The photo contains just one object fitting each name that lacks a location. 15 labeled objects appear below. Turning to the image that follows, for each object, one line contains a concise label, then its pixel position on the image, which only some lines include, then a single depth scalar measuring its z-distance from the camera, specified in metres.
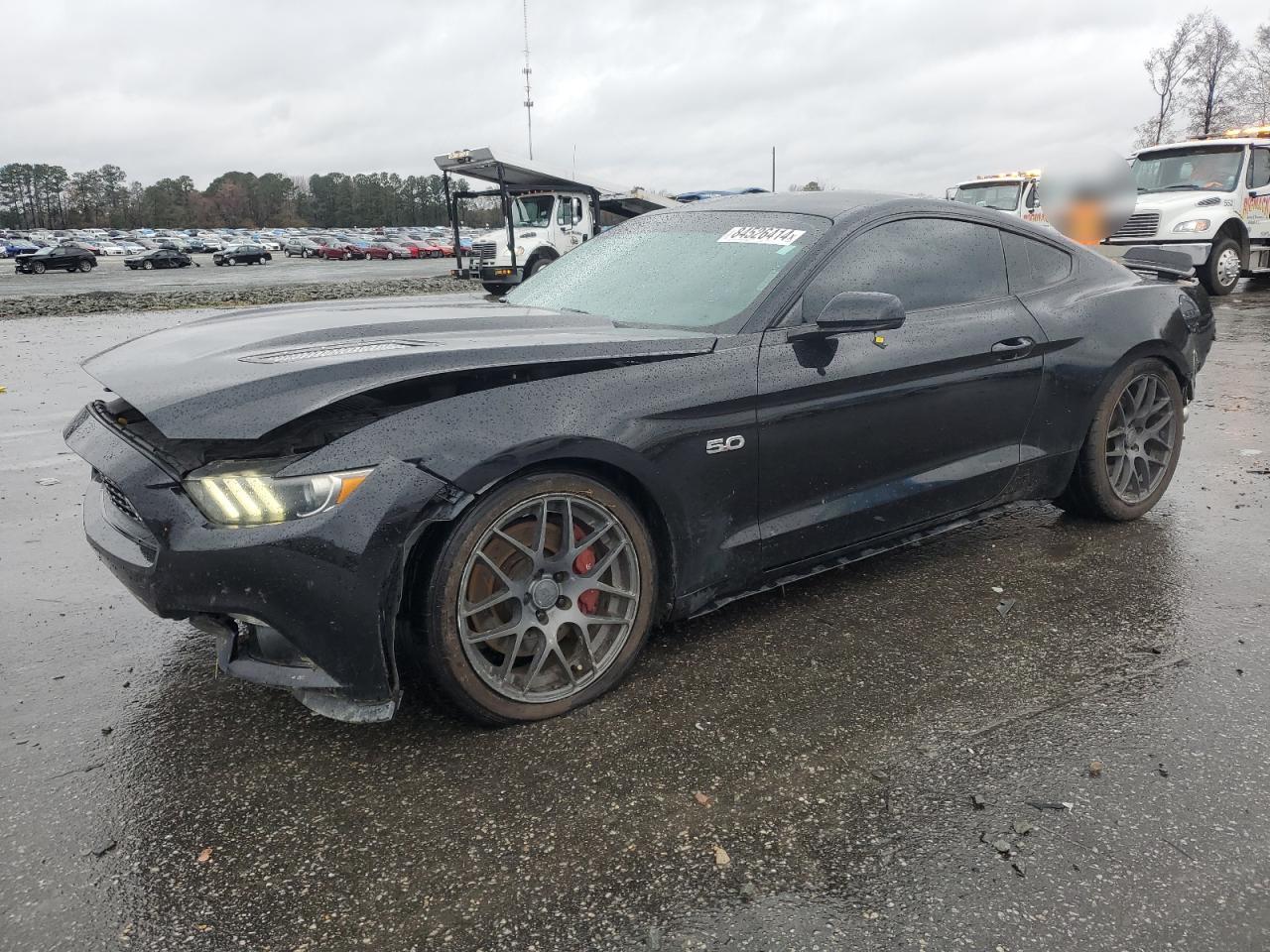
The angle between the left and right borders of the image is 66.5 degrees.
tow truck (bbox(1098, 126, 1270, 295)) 14.48
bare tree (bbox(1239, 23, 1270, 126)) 37.72
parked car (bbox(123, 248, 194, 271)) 46.69
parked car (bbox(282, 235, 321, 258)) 62.28
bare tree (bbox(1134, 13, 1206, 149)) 36.72
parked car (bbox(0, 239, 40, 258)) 66.26
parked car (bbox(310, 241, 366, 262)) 57.78
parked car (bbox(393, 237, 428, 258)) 60.19
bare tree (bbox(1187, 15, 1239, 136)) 36.84
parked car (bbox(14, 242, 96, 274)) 42.34
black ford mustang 2.42
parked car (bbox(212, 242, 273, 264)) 48.26
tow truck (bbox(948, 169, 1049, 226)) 17.50
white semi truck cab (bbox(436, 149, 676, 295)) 20.64
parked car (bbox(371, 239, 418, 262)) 58.91
